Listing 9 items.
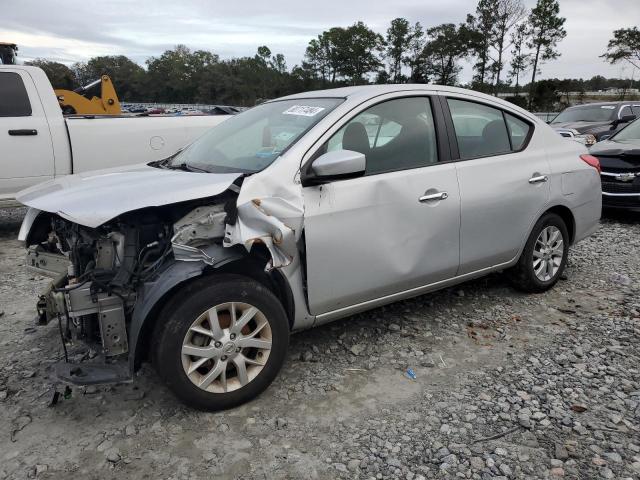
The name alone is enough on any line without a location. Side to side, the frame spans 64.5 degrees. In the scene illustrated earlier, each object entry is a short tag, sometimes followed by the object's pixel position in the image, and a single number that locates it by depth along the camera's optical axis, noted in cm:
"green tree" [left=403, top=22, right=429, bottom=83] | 6561
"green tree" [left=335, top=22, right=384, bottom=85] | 7819
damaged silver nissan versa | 261
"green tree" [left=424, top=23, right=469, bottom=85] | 5490
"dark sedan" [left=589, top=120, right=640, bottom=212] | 708
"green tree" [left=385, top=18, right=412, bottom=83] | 7119
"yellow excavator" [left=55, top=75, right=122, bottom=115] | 912
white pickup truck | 618
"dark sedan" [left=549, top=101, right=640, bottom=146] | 1107
